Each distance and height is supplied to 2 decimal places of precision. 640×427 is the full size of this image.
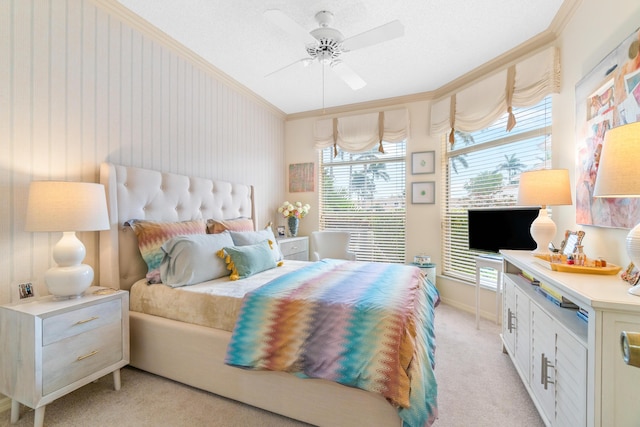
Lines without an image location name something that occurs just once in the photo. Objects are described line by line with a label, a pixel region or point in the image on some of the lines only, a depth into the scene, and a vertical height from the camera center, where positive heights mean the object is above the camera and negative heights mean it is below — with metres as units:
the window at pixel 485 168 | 2.76 +0.52
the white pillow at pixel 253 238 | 2.61 -0.25
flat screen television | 2.60 -0.14
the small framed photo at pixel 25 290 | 1.70 -0.49
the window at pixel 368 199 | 4.07 +0.23
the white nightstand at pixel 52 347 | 1.43 -0.75
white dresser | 0.97 -0.60
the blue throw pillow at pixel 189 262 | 2.01 -0.37
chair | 3.90 -0.45
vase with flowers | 4.26 +0.00
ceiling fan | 1.87 +1.30
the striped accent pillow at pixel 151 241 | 2.14 -0.23
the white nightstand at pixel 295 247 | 3.74 -0.50
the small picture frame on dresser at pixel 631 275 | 1.18 -0.28
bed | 1.44 -0.90
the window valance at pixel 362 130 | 3.90 +1.25
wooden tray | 1.39 -0.29
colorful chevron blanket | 1.29 -0.66
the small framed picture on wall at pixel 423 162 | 3.77 +0.72
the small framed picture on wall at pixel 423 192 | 3.77 +0.30
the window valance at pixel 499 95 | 2.51 +1.27
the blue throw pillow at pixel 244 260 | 2.22 -0.39
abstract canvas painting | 1.41 +0.58
